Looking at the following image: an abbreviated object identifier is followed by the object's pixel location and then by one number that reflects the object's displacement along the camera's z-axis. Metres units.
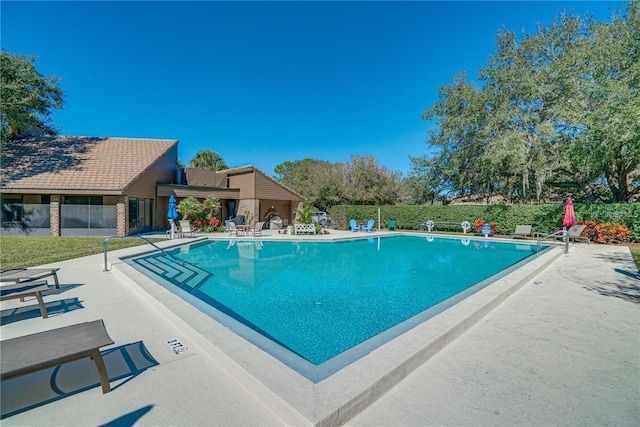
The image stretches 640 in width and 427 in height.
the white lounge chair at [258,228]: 17.88
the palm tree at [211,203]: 19.91
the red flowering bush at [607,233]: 13.63
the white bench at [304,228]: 18.39
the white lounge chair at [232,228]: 17.74
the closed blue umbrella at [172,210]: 16.05
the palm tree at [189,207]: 18.61
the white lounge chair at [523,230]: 15.95
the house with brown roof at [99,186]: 16.12
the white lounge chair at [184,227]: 16.09
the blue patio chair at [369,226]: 20.72
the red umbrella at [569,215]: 13.88
